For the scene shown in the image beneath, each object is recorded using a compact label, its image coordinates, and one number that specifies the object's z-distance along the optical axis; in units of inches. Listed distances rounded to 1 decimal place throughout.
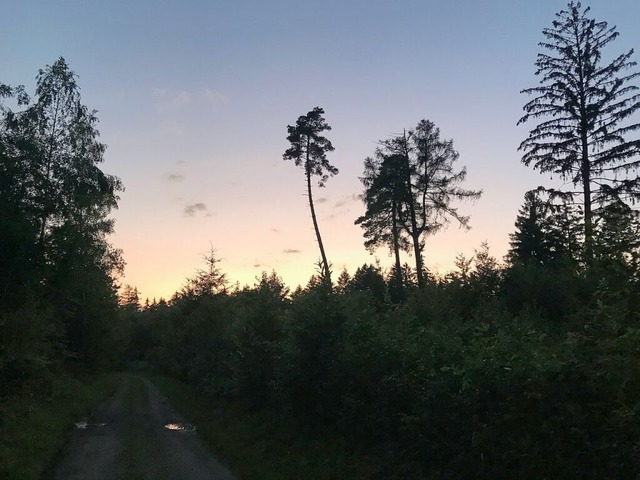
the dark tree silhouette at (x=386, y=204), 1342.3
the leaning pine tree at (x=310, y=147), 1343.5
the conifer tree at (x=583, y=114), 879.1
